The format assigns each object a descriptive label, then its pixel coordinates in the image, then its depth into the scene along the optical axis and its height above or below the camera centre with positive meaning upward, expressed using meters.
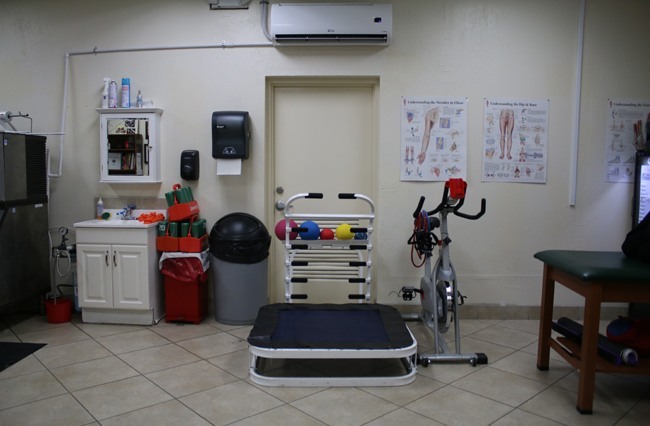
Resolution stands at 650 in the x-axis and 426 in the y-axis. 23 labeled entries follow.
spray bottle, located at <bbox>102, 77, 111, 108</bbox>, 4.33 +0.72
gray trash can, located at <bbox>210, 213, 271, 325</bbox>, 4.08 -0.80
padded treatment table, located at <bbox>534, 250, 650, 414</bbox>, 2.57 -0.63
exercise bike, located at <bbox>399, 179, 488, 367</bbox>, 3.32 -0.78
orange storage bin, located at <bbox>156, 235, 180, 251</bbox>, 4.14 -0.62
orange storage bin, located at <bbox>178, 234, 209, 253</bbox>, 4.12 -0.63
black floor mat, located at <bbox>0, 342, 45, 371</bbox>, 3.29 -1.33
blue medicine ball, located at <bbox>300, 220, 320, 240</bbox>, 3.80 -0.46
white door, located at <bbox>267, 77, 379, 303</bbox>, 4.54 +0.26
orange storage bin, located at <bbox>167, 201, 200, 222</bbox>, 4.16 -0.35
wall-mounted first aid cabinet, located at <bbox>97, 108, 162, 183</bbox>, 4.32 +0.24
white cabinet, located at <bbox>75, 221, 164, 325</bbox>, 4.06 -0.87
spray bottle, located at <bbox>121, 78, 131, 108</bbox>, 4.32 +0.71
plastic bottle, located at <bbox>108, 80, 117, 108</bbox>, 4.33 +0.68
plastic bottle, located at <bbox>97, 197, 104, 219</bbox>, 4.44 -0.36
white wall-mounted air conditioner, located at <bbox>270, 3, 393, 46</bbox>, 4.15 +1.34
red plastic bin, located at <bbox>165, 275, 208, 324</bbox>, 4.16 -1.12
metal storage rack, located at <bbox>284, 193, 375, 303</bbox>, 3.80 -0.70
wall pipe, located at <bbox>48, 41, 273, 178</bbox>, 4.34 +1.10
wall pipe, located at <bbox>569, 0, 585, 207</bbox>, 4.27 +0.61
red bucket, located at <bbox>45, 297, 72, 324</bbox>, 4.16 -1.23
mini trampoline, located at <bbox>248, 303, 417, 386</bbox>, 2.95 -1.07
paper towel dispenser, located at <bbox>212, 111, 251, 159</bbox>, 4.18 +0.33
